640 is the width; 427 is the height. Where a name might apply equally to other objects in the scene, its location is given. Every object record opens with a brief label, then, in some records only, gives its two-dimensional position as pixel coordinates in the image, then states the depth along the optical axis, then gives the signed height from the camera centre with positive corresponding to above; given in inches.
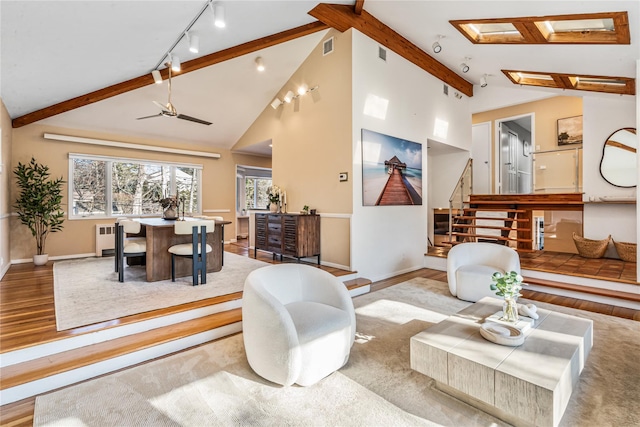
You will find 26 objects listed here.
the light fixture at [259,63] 213.6 +107.4
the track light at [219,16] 122.9 +81.5
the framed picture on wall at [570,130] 256.4 +70.2
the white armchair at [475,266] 150.3 -29.3
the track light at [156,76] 175.2 +81.5
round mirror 199.9 +35.6
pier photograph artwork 190.2 +28.5
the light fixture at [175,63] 156.3 +78.8
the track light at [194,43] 139.3 +80.1
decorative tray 77.2 -33.1
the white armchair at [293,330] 79.7 -33.4
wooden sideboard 194.4 -15.6
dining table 159.2 -21.4
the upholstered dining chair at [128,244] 157.8 -16.9
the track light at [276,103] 244.2 +89.7
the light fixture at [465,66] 213.8 +105.2
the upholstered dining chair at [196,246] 146.4 -17.4
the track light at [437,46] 191.3 +106.4
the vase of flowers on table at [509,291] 86.6 -23.3
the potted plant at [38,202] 206.8 +7.8
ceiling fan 175.8 +61.0
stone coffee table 62.2 -35.9
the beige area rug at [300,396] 69.7 -48.4
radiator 244.2 -20.8
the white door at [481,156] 301.9 +56.6
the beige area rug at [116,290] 114.9 -37.5
